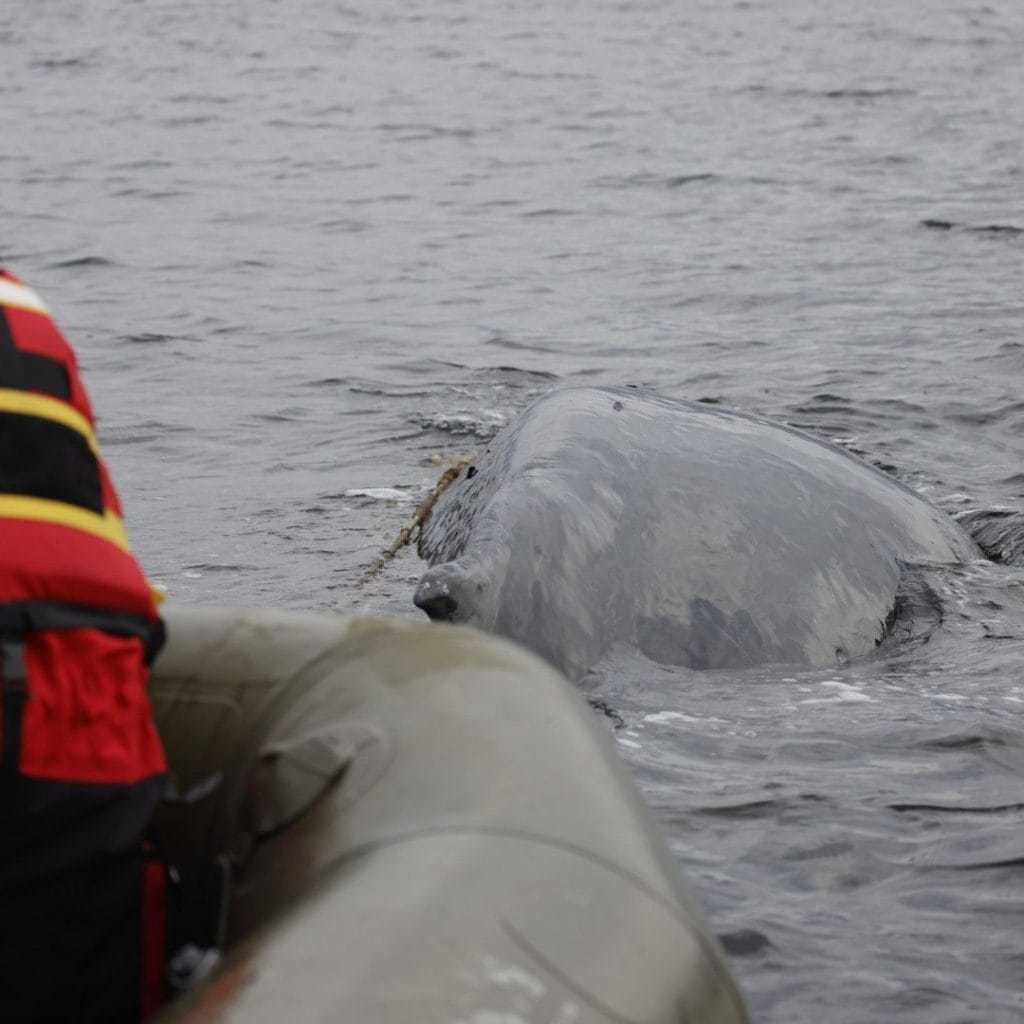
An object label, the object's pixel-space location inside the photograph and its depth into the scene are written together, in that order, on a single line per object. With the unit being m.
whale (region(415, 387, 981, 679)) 11.98
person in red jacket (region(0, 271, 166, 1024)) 6.12
